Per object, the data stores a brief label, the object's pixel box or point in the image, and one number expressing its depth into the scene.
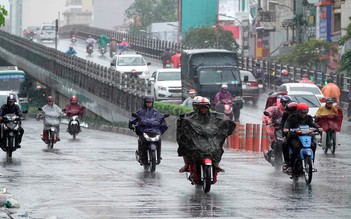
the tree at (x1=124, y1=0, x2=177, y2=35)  155.38
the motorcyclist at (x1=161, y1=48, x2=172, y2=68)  80.88
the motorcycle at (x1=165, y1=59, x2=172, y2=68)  81.06
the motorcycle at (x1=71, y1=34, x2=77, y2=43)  114.35
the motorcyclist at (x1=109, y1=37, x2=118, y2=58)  91.81
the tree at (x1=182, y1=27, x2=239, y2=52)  96.75
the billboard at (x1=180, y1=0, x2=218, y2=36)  128.38
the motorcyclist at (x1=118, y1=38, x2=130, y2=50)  93.81
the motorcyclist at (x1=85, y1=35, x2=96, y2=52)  94.57
